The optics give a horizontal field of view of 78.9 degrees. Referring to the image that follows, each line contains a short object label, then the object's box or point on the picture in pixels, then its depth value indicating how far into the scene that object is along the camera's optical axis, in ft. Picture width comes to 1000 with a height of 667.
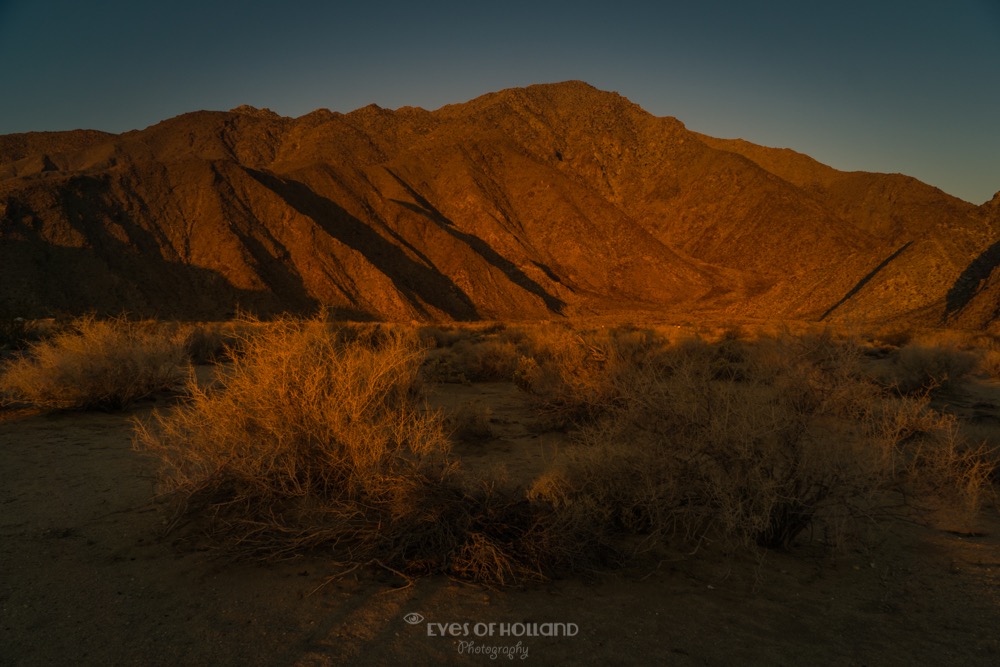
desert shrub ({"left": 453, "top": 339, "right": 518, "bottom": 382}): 45.27
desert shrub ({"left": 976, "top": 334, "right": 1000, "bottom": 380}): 44.03
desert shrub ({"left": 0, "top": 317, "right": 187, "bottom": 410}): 28.96
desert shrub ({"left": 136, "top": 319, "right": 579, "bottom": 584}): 13.52
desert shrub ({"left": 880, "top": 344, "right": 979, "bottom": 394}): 38.01
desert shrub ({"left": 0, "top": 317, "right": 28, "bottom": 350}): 46.75
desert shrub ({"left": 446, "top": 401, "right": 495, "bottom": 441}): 26.96
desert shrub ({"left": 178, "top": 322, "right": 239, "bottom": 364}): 51.63
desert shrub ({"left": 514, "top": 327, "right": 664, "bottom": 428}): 28.07
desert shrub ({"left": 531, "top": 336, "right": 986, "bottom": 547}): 13.73
